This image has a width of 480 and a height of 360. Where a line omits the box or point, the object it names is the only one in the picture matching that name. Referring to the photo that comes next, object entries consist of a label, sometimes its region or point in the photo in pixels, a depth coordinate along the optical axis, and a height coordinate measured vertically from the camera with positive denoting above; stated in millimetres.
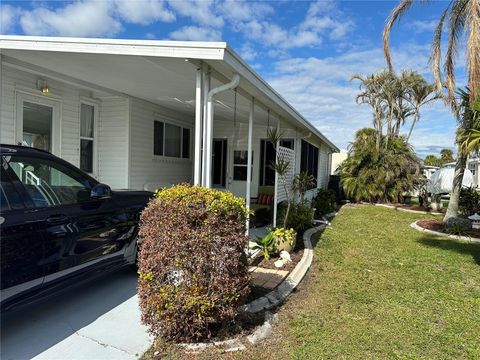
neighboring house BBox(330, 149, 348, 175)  33578 +1447
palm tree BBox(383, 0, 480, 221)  9409 +3638
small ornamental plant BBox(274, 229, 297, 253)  6656 -1279
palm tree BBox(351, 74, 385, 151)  26114 +5861
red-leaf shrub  3246 -882
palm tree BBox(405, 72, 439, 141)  25703 +6001
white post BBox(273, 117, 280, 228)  8164 -743
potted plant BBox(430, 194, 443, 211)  16922 -1299
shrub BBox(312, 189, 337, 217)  13906 -1212
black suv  3154 -620
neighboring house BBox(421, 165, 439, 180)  29639 +431
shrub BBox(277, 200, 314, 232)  8734 -1107
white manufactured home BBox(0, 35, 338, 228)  4820 +1350
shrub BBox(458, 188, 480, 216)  12648 -923
